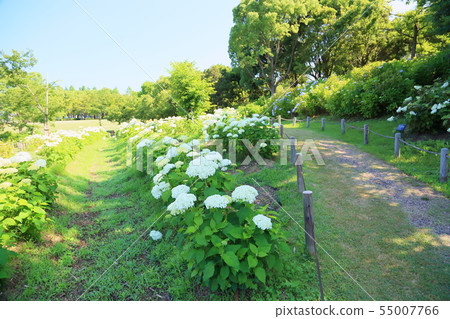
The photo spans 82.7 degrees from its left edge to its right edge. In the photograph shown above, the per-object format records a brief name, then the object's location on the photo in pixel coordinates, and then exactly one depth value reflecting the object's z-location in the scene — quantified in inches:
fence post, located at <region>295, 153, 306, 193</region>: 236.4
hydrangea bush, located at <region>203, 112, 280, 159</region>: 325.4
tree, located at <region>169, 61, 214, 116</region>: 617.6
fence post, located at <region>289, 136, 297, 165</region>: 301.1
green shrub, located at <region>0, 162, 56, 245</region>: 153.1
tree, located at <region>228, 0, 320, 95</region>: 1101.7
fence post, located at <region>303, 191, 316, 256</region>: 149.3
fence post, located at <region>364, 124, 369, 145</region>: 398.3
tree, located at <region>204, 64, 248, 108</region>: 1630.2
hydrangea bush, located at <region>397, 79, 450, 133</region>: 324.5
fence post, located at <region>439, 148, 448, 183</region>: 244.7
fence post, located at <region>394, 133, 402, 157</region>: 318.2
